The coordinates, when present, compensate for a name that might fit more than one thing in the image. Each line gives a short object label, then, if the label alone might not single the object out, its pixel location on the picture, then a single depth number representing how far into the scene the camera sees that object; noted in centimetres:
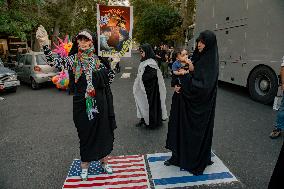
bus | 862
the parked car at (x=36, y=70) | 1317
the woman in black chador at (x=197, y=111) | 407
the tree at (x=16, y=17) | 1380
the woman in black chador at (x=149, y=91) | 660
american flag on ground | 430
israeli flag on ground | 429
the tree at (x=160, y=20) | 2569
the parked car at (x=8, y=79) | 1212
